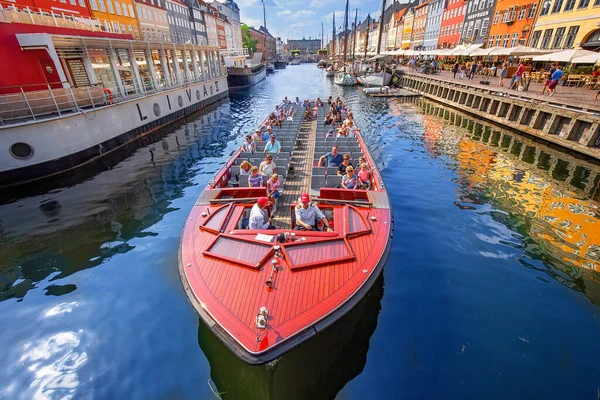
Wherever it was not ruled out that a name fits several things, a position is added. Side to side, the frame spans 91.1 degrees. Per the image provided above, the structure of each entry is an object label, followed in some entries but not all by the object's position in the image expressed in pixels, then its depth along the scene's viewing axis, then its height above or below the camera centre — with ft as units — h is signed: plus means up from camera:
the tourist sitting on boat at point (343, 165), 32.37 -11.49
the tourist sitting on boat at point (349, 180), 28.30 -11.25
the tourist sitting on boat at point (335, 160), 33.91 -11.25
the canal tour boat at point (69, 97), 42.42 -6.01
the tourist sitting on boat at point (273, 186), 27.81 -11.36
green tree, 313.73 +13.70
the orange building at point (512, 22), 103.14 +7.77
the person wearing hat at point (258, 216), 21.85 -10.84
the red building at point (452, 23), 154.30 +12.00
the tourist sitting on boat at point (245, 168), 29.42 -10.48
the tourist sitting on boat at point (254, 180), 27.94 -10.73
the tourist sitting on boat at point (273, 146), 39.37 -11.12
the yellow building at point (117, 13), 101.60 +15.69
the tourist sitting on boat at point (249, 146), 40.34 -11.52
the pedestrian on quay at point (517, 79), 68.13 -7.26
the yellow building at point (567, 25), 76.13 +4.72
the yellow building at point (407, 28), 228.98 +15.14
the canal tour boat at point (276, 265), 14.03 -11.56
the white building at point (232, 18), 265.85 +31.47
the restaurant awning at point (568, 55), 61.31 -2.24
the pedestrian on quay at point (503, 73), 84.73 -7.40
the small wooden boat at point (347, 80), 153.17 -13.68
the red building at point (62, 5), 65.51 +12.61
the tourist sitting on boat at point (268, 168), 31.07 -10.87
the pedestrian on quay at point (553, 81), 57.36 -6.76
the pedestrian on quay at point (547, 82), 61.79 -7.18
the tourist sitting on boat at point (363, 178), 29.58 -11.57
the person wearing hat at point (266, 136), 46.33 -11.66
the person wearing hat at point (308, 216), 22.30 -11.38
